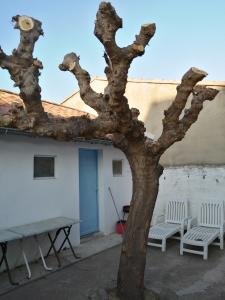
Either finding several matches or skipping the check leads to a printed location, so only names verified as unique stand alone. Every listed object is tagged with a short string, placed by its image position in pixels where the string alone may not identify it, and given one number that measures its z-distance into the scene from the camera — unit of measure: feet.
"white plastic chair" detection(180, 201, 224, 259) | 18.97
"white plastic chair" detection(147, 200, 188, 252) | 20.53
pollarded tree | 10.02
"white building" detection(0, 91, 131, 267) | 17.46
